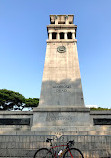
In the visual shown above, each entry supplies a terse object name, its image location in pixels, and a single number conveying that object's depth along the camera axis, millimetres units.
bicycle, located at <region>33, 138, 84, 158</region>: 6031
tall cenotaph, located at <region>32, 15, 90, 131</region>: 12680
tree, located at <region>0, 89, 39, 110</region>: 39219
